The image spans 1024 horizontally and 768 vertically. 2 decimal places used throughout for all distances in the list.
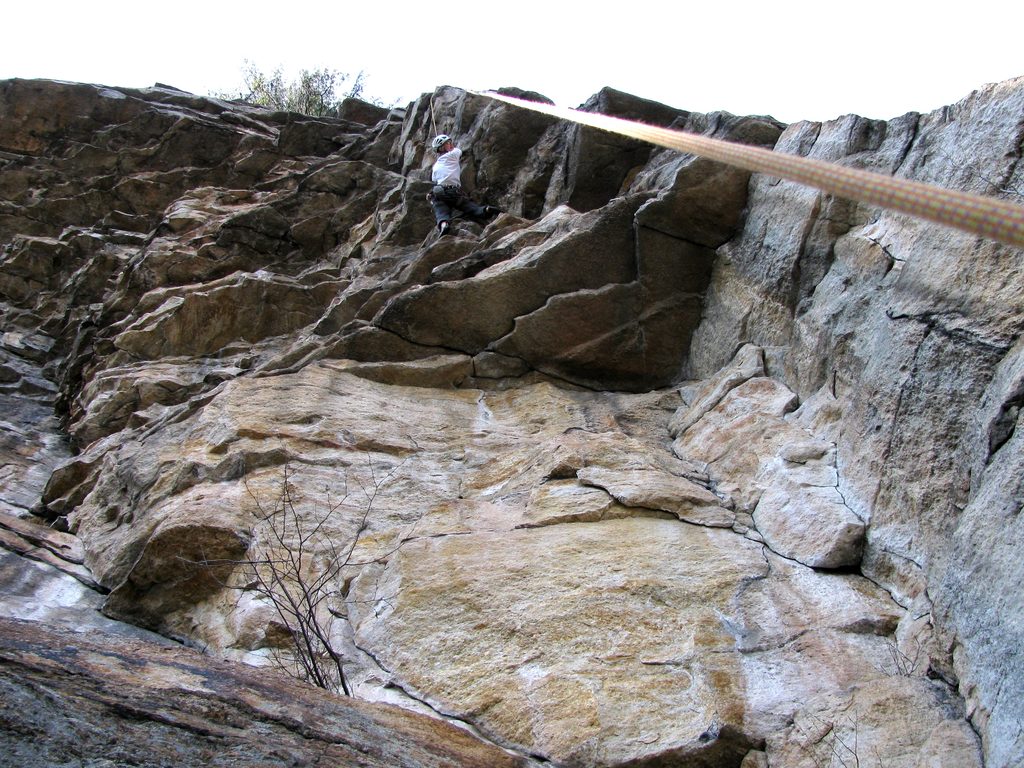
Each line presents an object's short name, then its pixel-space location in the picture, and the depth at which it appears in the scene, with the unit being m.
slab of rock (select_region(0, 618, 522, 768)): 2.55
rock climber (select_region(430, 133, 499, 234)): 10.55
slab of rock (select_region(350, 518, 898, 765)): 3.71
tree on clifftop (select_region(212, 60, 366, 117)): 23.92
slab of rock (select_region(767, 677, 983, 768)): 3.36
